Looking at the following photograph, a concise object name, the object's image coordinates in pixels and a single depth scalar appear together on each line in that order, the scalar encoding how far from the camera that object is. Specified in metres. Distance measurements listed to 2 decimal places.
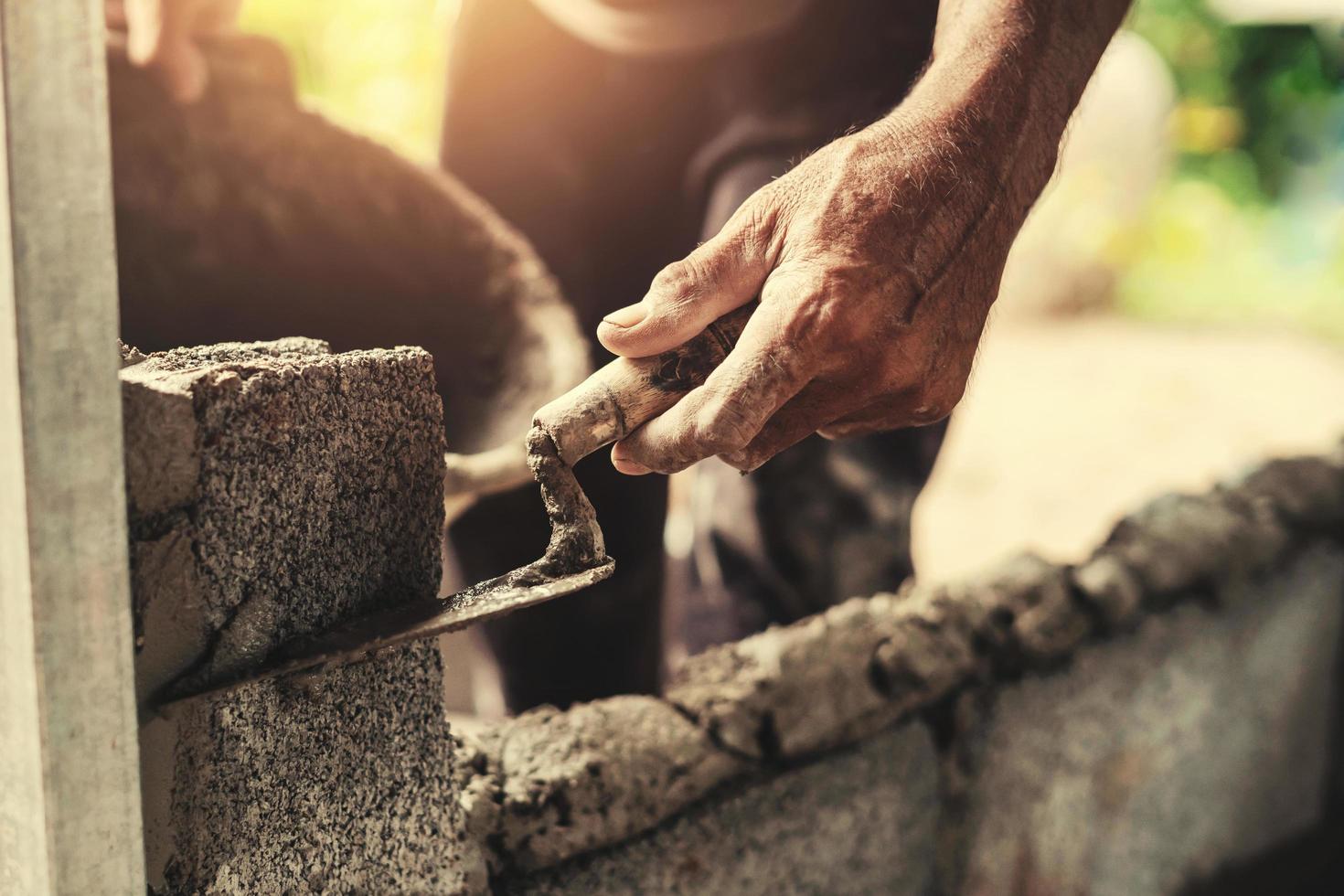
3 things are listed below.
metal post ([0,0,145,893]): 0.74
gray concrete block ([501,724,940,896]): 1.29
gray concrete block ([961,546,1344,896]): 1.80
